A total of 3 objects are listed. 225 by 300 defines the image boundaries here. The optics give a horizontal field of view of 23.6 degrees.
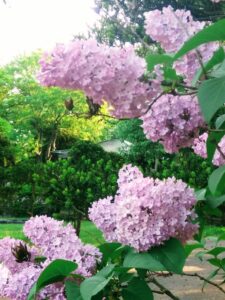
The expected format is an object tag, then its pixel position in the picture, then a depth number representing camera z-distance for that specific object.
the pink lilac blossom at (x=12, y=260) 1.48
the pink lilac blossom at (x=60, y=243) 1.35
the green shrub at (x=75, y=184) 6.55
